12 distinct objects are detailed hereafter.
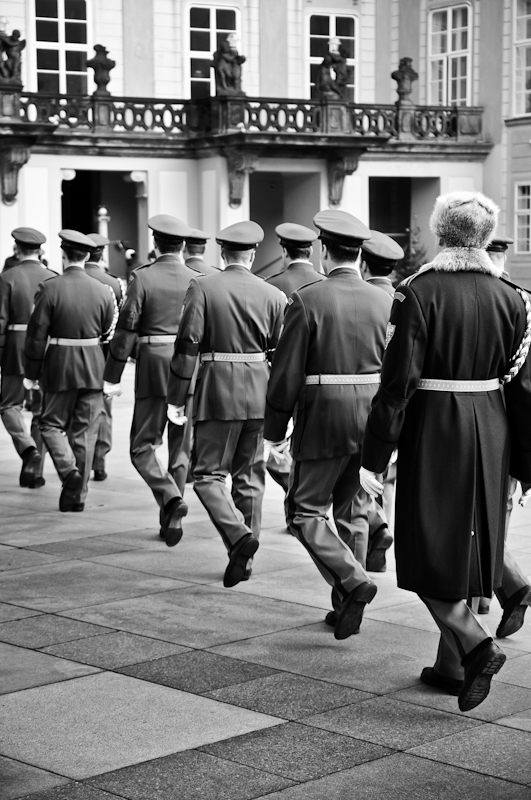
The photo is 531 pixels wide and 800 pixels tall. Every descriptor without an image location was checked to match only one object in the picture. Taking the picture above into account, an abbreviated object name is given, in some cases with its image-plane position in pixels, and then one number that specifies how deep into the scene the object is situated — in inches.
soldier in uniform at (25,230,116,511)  374.0
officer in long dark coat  195.5
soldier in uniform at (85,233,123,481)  433.4
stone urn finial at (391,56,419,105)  1111.6
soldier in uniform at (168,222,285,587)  293.6
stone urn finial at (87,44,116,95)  1002.1
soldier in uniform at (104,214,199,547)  344.2
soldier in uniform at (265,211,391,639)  241.8
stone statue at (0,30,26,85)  948.0
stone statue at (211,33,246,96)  1016.9
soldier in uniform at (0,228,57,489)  417.4
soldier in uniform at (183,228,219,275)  410.3
